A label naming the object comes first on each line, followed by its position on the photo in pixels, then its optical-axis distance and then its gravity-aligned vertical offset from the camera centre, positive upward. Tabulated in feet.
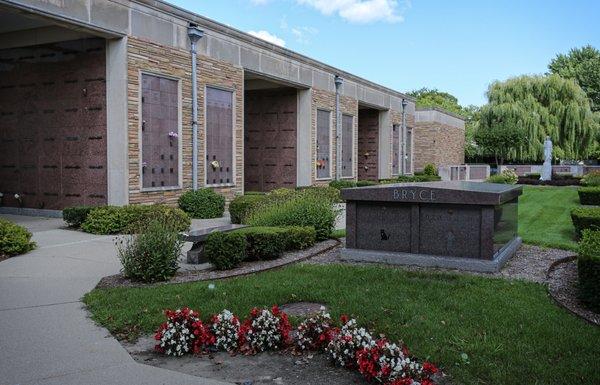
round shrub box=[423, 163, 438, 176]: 118.32 +1.13
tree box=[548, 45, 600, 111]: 177.82 +33.75
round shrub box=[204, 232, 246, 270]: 26.23 -3.53
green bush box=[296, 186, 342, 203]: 39.20 -1.54
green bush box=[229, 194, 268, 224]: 43.62 -2.54
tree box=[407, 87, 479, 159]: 198.29 +33.85
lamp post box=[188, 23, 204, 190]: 52.60 +6.15
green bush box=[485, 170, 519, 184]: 82.48 -0.44
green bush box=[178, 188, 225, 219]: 50.60 -2.61
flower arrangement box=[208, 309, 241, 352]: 15.72 -4.50
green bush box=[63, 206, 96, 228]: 40.88 -2.91
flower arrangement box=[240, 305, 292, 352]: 15.62 -4.46
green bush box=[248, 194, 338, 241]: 34.47 -2.55
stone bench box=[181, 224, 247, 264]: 28.23 -3.67
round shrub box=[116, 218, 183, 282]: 24.21 -3.58
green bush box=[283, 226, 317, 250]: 31.04 -3.56
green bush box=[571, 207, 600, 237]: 33.99 -2.77
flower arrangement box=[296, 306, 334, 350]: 15.42 -4.46
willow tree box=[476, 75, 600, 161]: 132.87 +13.93
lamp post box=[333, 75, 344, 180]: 84.33 +6.02
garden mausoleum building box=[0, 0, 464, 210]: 45.98 +6.85
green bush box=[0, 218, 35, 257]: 30.07 -3.53
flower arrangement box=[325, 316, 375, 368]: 14.20 -4.39
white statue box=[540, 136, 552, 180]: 110.32 +2.33
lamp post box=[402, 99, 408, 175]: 112.88 +7.68
